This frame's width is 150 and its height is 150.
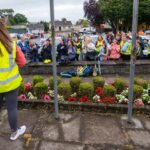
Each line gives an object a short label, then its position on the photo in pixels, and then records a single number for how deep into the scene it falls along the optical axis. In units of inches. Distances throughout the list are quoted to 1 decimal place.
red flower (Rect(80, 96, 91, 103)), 126.6
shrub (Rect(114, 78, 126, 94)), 142.8
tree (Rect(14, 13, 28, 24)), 2627.2
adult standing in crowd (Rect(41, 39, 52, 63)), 246.5
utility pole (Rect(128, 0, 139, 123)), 97.0
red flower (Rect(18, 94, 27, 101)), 129.5
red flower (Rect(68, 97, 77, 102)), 128.6
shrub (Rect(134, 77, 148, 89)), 145.5
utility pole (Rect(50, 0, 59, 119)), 99.9
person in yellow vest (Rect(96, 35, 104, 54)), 250.5
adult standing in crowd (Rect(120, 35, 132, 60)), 237.9
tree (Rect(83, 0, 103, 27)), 1237.7
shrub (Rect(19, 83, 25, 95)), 140.2
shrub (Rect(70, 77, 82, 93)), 144.5
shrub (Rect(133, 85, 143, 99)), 129.1
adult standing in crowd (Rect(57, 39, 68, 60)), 246.0
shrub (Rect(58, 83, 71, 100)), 133.1
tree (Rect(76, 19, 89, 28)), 2273.3
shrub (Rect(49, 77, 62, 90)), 144.7
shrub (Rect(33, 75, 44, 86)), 151.2
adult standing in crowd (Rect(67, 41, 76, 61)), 241.2
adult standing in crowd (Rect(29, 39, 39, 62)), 259.7
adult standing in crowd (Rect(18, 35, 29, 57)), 270.2
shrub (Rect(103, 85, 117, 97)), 131.9
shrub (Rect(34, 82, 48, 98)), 135.6
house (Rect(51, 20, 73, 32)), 2441.8
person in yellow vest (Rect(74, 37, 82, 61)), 259.8
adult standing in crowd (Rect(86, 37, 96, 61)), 243.4
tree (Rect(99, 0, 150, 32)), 920.7
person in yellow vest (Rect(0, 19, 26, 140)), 80.8
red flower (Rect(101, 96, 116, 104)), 124.2
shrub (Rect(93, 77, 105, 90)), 146.3
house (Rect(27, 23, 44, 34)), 1723.1
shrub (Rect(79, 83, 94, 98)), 133.2
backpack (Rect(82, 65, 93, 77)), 218.5
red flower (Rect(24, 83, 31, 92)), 143.2
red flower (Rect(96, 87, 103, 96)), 134.0
